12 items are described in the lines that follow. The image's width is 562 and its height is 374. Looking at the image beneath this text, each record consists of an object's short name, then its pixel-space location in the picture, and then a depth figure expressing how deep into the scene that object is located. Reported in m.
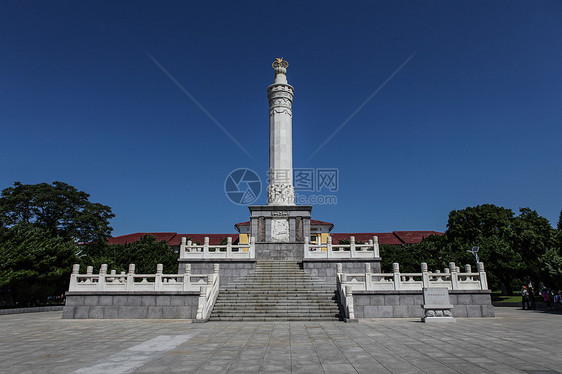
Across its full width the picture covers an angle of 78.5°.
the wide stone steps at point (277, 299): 16.50
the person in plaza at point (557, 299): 21.05
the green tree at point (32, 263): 21.84
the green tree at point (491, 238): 32.62
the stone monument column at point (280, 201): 25.97
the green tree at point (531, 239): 32.50
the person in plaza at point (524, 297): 23.05
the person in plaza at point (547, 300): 22.09
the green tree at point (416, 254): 37.38
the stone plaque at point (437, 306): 14.81
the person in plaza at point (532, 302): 22.94
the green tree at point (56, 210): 32.84
